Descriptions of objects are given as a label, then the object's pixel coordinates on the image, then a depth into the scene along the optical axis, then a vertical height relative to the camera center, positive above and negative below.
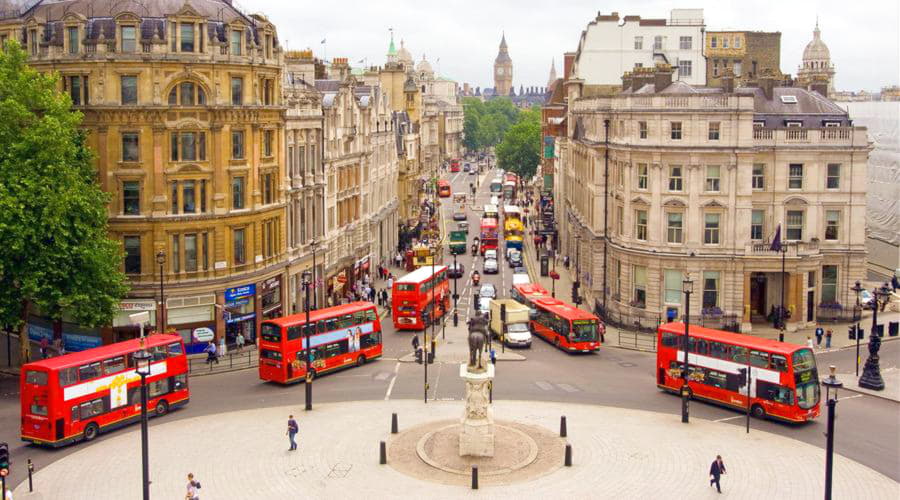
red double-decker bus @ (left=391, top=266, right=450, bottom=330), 60.16 -8.90
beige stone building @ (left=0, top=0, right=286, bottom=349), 50.53 +0.95
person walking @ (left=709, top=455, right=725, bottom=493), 32.22 -10.06
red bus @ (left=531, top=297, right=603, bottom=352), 54.06 -9.58
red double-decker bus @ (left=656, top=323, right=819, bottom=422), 39.56 -9.03
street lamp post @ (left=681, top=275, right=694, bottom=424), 40.25 -9.33
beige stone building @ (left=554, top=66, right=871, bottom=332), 57.84 -3.09
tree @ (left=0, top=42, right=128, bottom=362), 43.47 -2.86
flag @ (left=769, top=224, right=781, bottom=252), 57.44 -5.19
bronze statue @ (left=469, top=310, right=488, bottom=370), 35.31 -6.51
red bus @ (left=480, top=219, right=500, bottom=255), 97.19 -8.20
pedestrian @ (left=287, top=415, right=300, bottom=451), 36.47 -9.94
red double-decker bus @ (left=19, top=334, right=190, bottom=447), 36.78 -9.07
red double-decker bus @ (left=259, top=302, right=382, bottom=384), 46.50 -9.11
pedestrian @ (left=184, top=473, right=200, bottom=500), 30.64 -10.18
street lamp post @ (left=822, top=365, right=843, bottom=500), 27.66 -8.04
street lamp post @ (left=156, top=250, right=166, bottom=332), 46.31 -6.76
